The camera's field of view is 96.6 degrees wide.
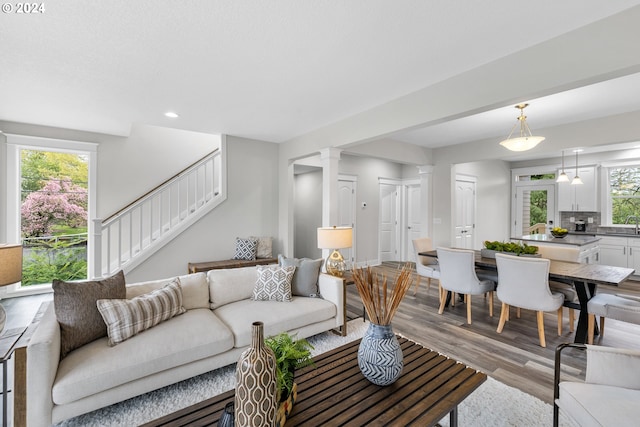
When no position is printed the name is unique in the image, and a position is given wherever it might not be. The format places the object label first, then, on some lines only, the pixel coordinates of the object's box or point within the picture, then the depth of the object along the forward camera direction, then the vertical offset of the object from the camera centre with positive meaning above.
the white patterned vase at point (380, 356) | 1.45 -0.73
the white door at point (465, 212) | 6.56 +0.06
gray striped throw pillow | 1.96 -0.73
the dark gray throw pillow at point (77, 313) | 1.86 -0.68
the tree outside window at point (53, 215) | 4.41 -0.04
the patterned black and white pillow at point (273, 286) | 2.84 -0.73
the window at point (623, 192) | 5.77 +0.47
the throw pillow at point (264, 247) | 4.93 -0.59
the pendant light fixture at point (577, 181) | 5.63 +0.67
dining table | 2.56 -0.57
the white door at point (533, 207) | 6.95 +0.19
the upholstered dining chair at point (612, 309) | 2.39 -0.82
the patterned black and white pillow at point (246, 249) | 4.72 -0.59
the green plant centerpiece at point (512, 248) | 3.37 -0.41
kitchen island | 4.70 -0.47
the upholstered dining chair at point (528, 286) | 2.71 -0.71
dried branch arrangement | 1.47 -0.42
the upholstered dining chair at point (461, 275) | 3.33 -0.73
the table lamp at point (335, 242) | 3.34 -0.33
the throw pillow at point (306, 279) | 3.05 -0.70
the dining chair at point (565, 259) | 2.95 -0.57
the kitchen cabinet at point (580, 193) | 6.04 +0.48
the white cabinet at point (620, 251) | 5.39 -0.70
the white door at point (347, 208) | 6.23 +0.13
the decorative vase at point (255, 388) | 1.03 -0.64
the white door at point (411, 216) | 7.23 -0.05
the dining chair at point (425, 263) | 4.10 -0.77
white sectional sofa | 1.59 -0.92
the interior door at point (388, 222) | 7.07 -0.20
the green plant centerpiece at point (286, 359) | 1.20 -0.64
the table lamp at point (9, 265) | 1.79 -0.34
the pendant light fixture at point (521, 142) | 3.31 +0.86
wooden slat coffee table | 1.24 -0.89
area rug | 1.79 -1.29
